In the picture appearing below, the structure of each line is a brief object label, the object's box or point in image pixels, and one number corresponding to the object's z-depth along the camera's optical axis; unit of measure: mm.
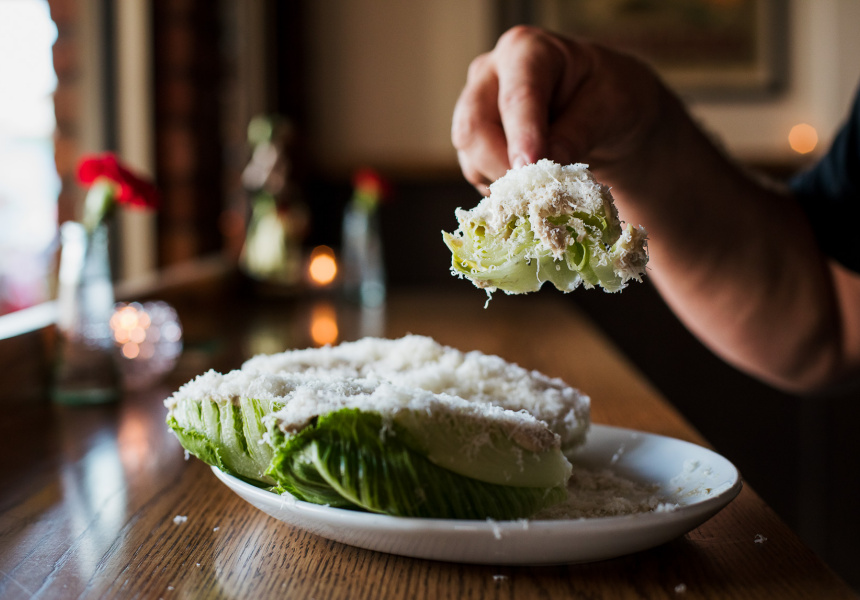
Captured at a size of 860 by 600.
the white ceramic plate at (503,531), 449
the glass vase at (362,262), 2566
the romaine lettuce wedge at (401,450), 466
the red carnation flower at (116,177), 1188
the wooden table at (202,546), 470
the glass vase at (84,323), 1117
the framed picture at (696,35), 3320
